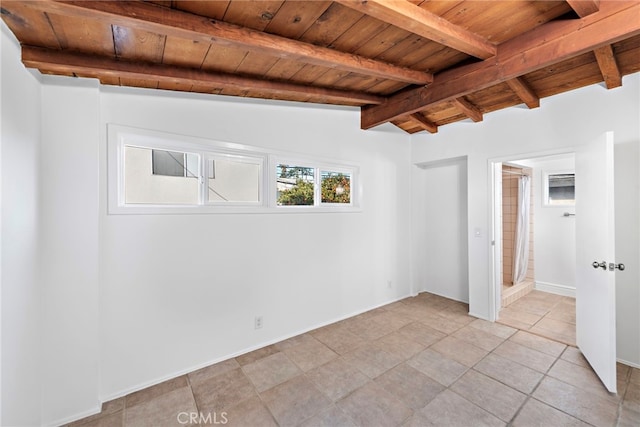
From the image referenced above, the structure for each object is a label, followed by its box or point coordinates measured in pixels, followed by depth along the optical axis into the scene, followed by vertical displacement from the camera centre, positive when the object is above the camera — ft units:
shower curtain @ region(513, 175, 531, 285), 14.14 -0.77
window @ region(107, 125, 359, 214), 6.91 +1.14
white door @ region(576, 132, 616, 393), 6.73 -1.28
